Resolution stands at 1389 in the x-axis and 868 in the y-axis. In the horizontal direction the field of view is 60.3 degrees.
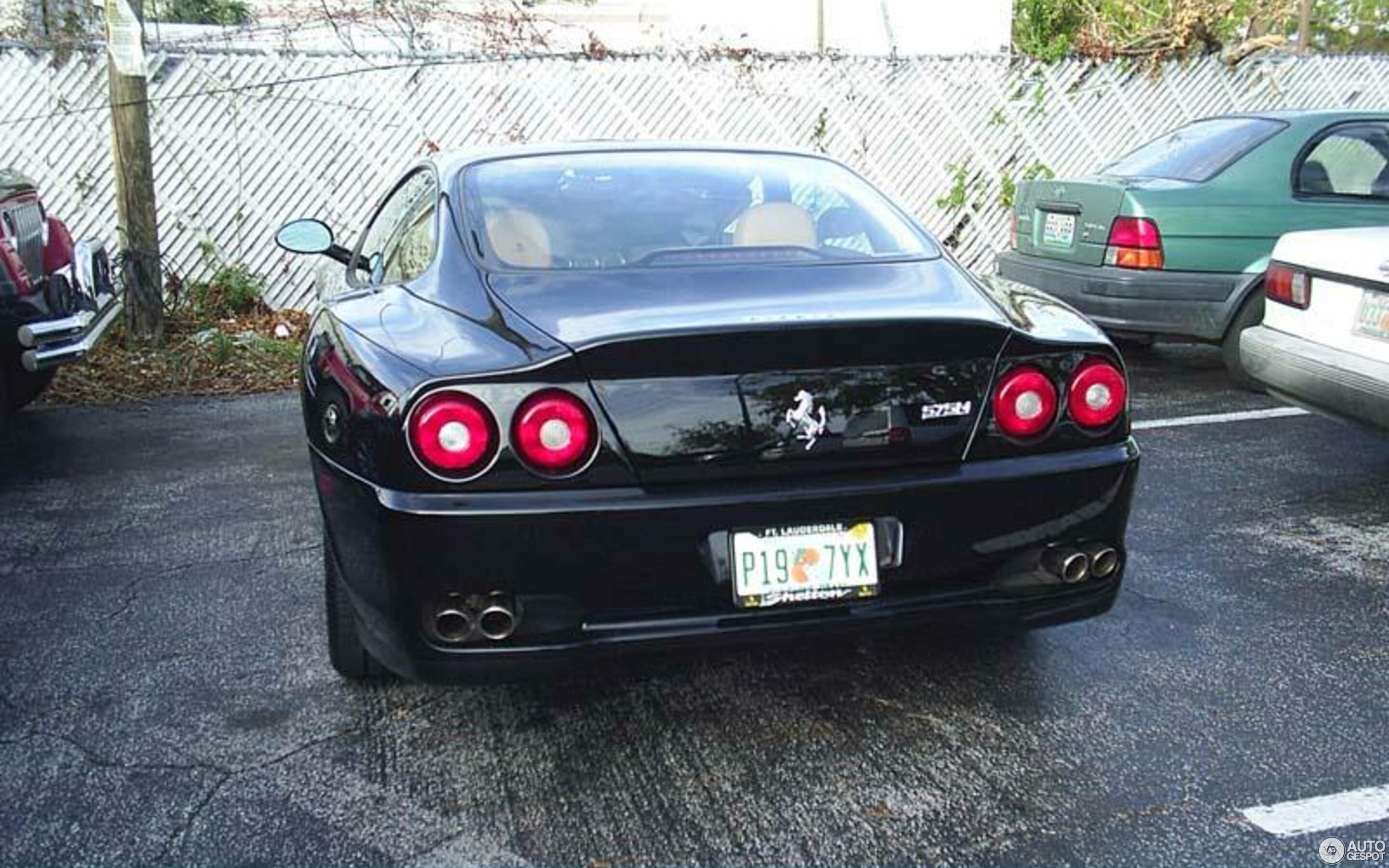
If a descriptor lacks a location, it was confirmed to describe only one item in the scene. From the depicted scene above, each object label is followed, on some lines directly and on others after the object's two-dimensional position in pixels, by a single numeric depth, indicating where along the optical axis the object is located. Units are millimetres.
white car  4316
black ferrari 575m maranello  2469
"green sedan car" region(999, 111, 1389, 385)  6516
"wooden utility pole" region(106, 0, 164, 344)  6969
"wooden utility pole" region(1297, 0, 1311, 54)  12414
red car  4855
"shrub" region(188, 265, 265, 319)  8172
